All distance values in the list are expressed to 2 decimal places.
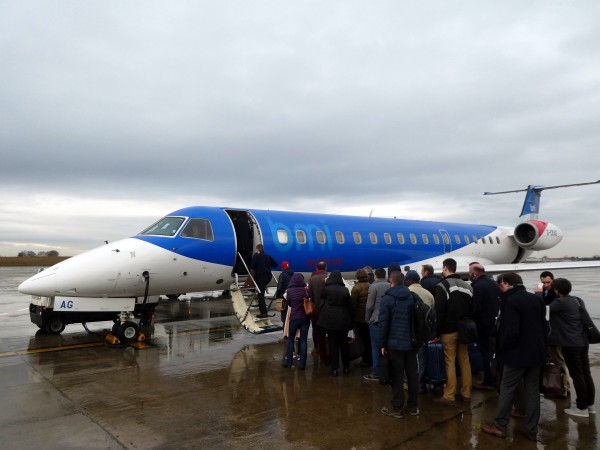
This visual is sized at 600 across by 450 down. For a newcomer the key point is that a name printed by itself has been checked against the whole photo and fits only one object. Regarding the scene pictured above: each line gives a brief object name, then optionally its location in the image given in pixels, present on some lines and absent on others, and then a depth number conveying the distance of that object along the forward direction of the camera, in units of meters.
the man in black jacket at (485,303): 6.04
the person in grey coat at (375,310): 6.90
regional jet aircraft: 9.48
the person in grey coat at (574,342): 5.34
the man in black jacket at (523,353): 4.78
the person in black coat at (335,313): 7.21
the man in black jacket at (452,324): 5.85
